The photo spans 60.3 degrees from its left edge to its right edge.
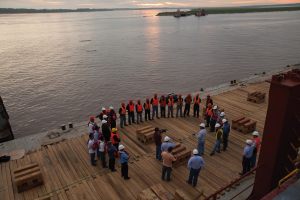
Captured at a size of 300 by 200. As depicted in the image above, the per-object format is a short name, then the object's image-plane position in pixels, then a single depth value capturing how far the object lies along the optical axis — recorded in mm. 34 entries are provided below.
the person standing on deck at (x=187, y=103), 18266
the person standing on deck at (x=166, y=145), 11386
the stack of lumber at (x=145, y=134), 15005
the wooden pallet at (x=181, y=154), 12844
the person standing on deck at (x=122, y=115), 16641
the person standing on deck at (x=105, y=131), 14106
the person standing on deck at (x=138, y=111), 17175
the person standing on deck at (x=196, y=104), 17925
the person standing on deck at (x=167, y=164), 10826
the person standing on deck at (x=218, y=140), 12993
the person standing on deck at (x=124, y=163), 11219
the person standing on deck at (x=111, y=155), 11969
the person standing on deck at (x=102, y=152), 12523
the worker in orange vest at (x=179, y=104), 18138
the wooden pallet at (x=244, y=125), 16000
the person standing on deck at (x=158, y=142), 12466
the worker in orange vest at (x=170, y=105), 18062
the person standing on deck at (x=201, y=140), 12591
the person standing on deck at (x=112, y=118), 16109
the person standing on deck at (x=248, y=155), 11164
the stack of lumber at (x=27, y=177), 11352
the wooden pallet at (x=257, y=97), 21025
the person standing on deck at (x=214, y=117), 15695
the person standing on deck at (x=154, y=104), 17750
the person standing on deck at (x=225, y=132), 13239
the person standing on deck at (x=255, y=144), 11563
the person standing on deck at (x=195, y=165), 10289
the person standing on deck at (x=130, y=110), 17156
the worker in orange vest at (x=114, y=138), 13125
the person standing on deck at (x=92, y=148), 12500
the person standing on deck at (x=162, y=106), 18062
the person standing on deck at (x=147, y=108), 17541
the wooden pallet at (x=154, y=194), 9445
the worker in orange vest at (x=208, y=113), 16467
